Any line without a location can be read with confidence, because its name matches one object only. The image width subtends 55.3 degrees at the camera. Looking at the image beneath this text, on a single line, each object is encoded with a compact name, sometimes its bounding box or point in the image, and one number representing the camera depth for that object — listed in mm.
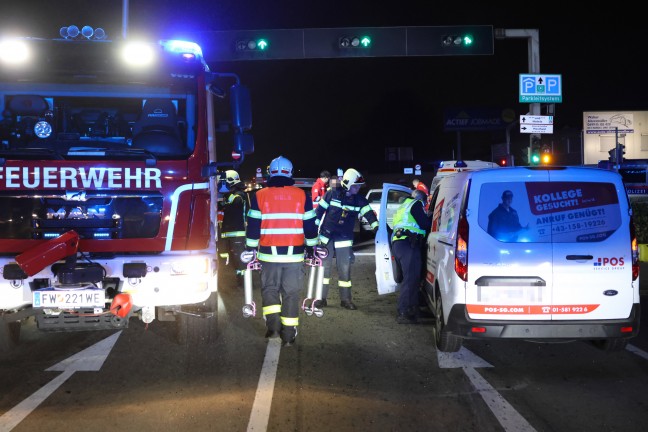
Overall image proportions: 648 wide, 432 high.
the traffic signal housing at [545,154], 14629
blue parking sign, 14141
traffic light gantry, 14250
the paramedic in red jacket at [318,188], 13930
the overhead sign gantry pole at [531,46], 14067
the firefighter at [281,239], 6164
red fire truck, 5285
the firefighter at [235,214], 9594
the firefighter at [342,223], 8117
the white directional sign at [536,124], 13828
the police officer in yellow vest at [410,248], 7250
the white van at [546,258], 5246
